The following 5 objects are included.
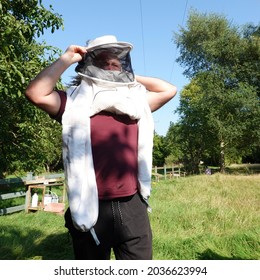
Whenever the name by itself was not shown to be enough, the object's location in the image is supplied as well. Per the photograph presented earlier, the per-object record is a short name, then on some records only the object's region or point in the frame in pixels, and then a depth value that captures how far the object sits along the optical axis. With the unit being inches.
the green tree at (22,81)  192.4
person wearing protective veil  81.0
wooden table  373.7
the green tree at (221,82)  1031.6
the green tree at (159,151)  1736.2
